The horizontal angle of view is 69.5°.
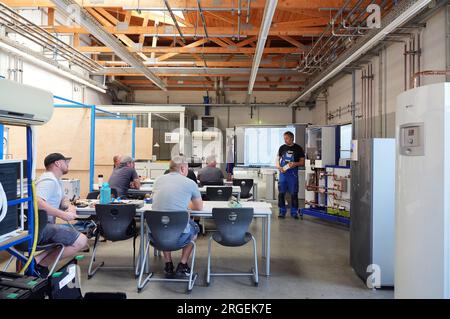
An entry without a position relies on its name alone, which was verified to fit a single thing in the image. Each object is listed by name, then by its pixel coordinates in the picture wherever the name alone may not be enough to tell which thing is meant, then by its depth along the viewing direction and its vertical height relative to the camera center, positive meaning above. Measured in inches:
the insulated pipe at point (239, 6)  154.4 +71.8
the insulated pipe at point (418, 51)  171.9 +55.3
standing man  254.2 -9.8
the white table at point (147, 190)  200.5 -22.6
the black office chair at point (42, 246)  109.2 -32.8
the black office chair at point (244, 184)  251.6 -22.8
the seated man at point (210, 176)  235.0 -15.5
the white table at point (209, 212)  133.5 -23.9
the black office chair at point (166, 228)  119.3 -27.6
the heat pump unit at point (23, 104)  76.8 +12.8
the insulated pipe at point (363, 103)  243.9 +39.7
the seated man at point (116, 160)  216.1 -4.0
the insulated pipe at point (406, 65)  184.9 +51.4
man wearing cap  120.0 -22.1
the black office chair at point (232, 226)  126.3 -28.3
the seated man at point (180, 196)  125.1 -16.4
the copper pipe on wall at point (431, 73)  92.4 +23.8
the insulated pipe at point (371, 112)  227.8 +30.9
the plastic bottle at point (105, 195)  140.6 -17.7
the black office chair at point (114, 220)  132.0 -27.3
